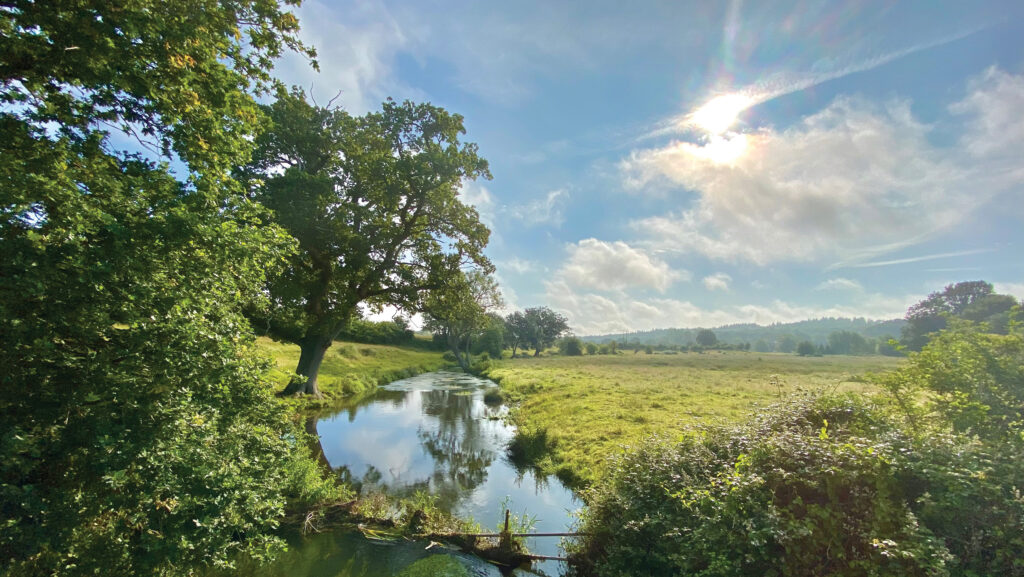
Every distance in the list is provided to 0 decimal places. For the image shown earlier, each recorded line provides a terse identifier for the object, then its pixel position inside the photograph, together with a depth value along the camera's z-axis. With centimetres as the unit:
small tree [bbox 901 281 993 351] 7622
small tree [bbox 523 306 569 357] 11694
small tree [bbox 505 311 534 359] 11594
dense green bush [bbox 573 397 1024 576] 446
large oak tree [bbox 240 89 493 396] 1994
